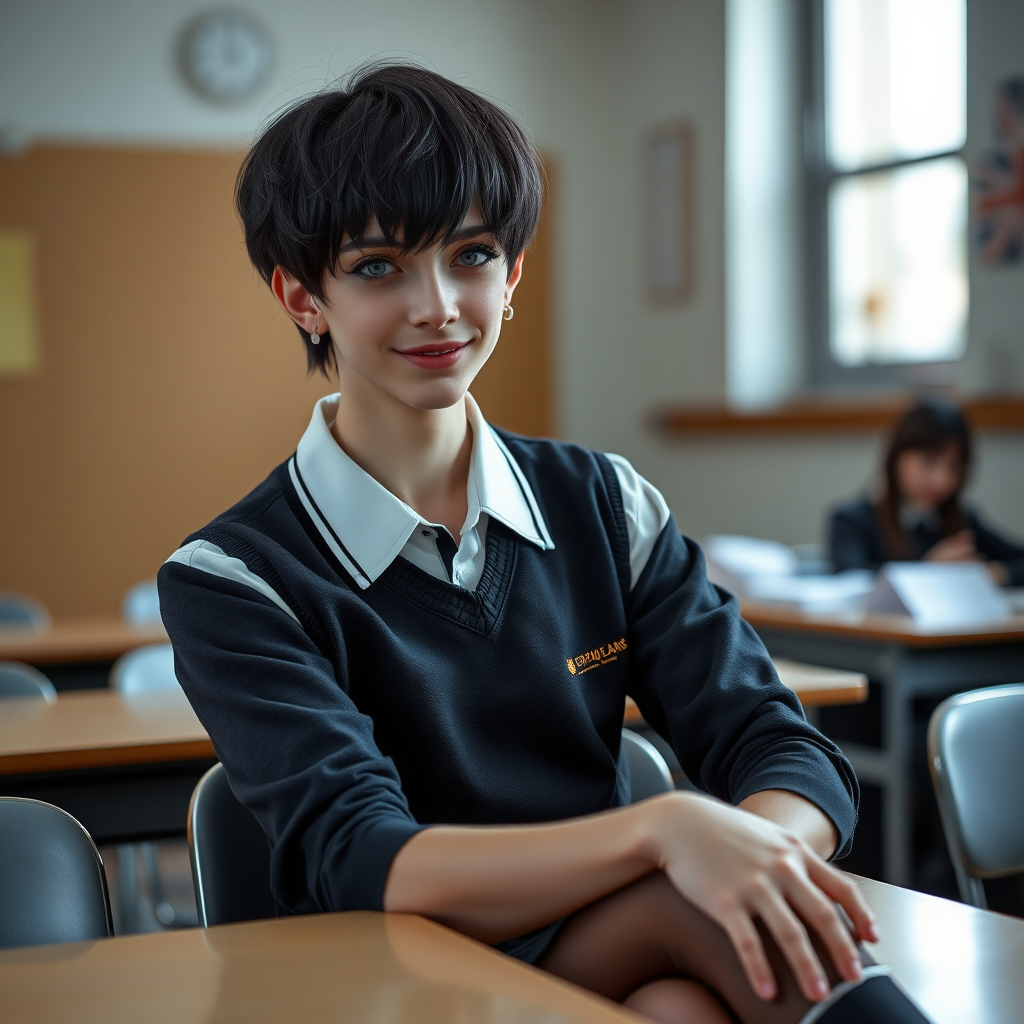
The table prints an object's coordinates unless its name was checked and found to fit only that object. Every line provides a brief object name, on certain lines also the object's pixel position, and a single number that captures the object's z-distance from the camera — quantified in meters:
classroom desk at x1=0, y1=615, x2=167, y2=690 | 2.85
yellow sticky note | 4.73
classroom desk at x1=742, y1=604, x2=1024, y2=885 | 2.65
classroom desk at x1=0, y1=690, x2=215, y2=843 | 1.71
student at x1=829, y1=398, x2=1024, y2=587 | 3.65
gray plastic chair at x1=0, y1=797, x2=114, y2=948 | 1.15
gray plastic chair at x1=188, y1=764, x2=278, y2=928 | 1.33
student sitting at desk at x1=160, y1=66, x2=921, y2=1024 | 0.92
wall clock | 4.91
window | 4.42
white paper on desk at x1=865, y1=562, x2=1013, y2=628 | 2.79
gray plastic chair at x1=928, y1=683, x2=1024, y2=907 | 1.54
